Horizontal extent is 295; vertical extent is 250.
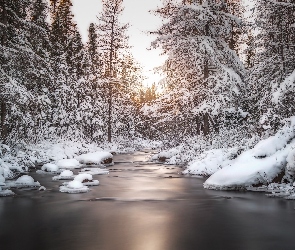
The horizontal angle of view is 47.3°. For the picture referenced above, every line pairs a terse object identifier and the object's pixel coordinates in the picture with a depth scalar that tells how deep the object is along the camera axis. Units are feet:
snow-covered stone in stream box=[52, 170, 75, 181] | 36.68
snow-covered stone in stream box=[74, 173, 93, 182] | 34.22
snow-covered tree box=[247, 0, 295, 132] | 50.70
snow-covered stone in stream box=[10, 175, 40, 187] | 31.41
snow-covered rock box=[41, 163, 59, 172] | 43.19
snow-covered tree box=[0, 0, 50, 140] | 45.68
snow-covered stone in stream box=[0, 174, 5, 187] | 30.89
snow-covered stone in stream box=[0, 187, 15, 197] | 27.09
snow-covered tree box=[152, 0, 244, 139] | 55.26
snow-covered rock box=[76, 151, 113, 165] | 55.21
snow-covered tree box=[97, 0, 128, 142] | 99.66
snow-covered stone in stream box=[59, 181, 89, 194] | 29.40
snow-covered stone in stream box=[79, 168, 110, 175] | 42.69
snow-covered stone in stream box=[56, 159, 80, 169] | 49.11
